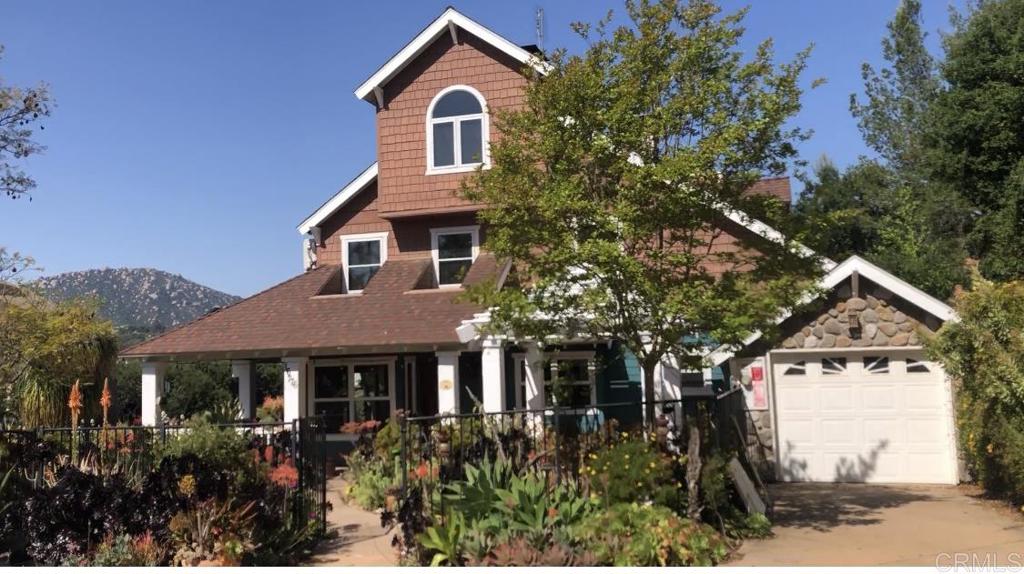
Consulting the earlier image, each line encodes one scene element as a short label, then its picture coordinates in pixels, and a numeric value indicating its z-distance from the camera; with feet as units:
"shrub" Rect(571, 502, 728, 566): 25.20
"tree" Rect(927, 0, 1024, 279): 48.67
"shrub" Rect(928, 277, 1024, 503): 32.50
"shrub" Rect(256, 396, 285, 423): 58.88
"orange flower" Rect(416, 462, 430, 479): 29.73
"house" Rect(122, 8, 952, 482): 45.34
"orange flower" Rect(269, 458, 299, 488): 29.96
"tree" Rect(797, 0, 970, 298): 109.50
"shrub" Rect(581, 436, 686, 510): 27.78
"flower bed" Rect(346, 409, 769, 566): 25.39
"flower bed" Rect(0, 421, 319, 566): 26.30
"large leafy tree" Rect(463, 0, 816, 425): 31.14
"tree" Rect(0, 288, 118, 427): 63.31
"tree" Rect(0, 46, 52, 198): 51.80
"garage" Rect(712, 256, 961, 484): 44.68
